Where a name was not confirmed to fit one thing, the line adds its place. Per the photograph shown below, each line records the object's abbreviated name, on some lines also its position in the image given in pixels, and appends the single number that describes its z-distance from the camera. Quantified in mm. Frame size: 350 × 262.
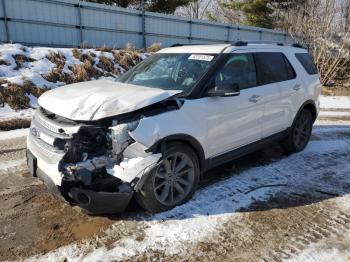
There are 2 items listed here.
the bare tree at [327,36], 17406
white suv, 3648
